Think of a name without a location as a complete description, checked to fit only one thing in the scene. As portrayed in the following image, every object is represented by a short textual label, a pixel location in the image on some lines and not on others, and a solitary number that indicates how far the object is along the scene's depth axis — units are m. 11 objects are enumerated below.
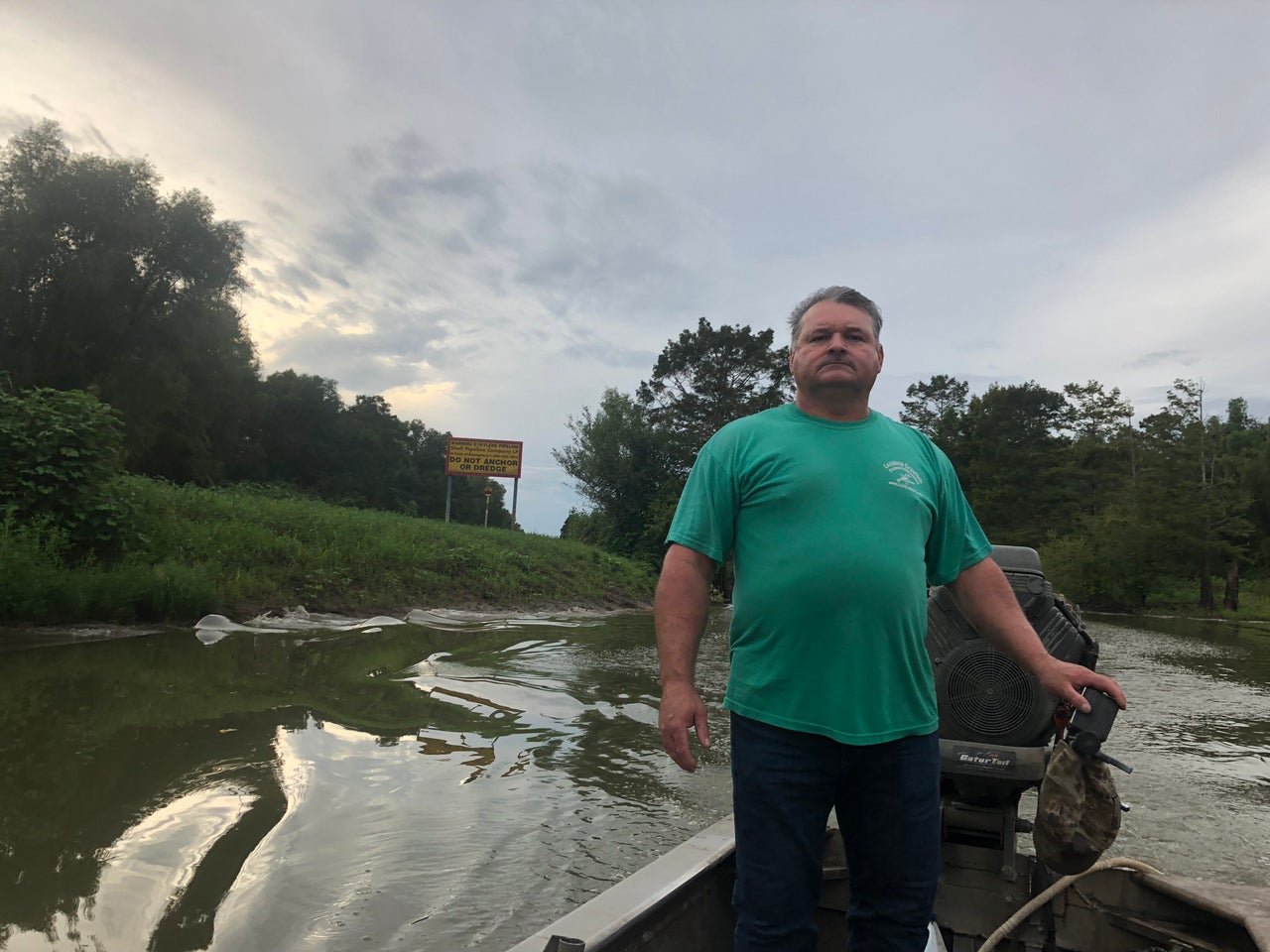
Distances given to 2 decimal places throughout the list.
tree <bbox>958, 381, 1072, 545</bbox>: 52.00
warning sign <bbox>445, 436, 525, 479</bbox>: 40.16
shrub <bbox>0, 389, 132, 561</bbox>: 9.97
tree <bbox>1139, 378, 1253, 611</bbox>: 35.62
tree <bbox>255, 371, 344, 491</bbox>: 57.59
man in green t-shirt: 1.81
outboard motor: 2.77
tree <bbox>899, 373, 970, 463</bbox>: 67.06
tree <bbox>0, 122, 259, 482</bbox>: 29.30
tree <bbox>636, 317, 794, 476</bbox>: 42.41
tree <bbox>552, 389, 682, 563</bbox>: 38.84
